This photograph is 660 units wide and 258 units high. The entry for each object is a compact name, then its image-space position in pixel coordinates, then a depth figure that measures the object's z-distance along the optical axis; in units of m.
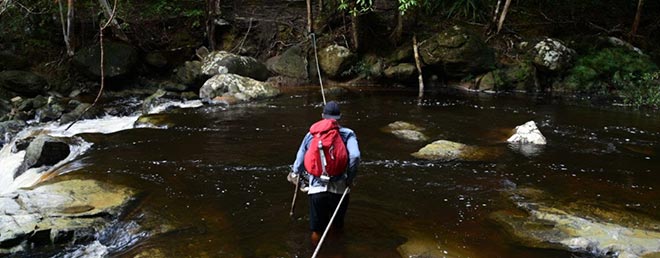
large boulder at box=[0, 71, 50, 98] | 14.50
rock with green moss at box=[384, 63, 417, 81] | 16.81
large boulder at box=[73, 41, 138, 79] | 15.73
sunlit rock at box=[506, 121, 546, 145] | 9.45
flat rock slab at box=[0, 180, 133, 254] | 5.12
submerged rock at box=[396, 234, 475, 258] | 4.99
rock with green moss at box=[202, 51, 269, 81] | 15.57
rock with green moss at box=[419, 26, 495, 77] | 16.11
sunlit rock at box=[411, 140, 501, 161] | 8.35
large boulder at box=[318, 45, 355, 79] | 17.17
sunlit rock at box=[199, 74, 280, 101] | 14.52
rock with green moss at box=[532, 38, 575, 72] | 15.77
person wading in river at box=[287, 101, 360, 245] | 4.64
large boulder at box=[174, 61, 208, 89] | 15.67
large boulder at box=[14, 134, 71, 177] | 8.32
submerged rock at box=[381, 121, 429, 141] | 9.83
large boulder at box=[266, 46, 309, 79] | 17.52
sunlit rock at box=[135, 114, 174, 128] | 11.17
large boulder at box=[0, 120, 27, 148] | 10.70
